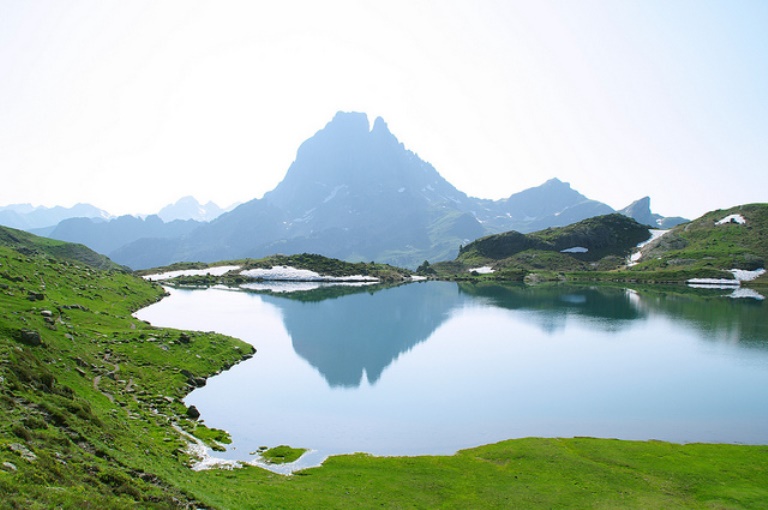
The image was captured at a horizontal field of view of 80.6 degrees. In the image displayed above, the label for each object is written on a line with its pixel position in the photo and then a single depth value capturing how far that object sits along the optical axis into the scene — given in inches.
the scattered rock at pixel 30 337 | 1439.5
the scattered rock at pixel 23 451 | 719.1
